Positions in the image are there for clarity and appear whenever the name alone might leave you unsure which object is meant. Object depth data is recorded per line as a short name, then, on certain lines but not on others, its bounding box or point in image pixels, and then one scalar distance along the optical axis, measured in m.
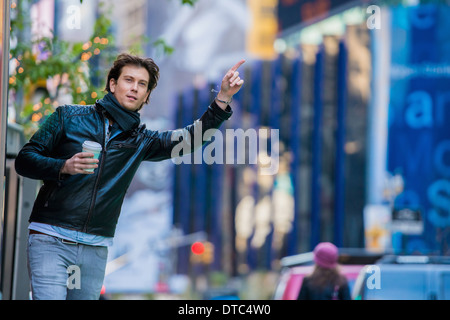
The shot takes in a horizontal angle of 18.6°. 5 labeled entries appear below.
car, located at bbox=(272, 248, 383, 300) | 13.96
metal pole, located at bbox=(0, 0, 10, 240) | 5.77
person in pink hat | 11.54
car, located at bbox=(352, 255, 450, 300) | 12.79
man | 6.04
